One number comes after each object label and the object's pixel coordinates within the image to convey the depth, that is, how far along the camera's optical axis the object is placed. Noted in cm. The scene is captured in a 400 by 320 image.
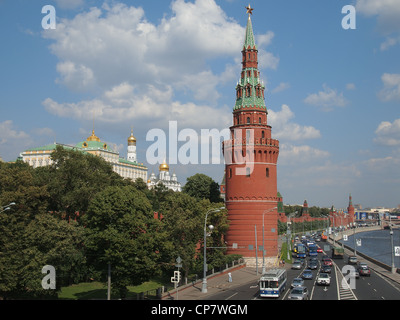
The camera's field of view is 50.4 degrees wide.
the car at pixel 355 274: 5564
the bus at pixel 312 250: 8957
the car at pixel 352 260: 7390
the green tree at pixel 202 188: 9569
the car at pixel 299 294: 3644
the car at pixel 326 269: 5866
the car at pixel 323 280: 4853
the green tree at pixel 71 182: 5591
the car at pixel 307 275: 5408
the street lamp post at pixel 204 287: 4523
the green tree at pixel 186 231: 5088
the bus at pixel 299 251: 8706
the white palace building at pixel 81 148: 17925
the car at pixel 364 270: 5797
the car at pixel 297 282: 4459
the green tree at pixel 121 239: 3919
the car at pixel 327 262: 6900
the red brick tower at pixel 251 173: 7088
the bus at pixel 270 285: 3956
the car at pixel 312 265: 6658
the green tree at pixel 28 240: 3888
